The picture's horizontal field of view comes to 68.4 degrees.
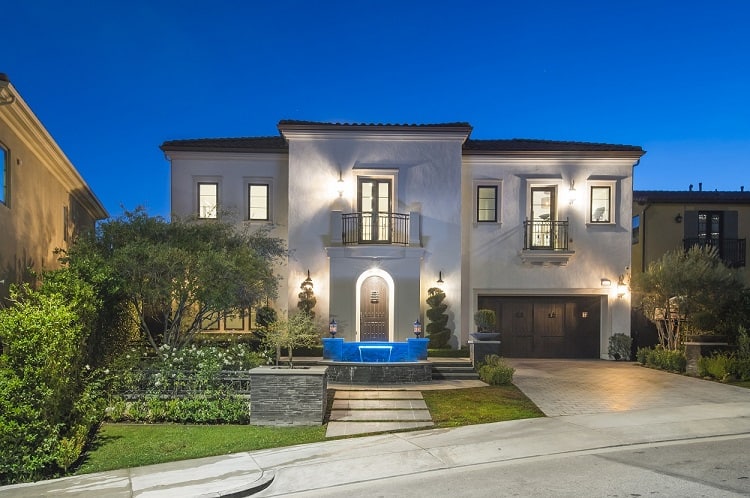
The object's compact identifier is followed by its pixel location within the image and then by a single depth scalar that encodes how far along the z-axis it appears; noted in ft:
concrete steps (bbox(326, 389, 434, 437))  31.48
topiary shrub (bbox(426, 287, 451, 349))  56.85
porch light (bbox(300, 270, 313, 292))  58.13
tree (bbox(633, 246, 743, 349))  51.88
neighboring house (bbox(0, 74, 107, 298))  35.65
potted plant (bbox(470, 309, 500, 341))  51.09
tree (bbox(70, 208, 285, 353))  37.86
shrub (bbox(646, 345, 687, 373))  51.29
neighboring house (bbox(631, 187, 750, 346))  68.74
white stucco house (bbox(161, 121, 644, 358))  58.29
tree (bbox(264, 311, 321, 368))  41.55
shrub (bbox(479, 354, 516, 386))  44.17
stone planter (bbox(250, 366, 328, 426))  31.83
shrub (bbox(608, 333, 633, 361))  61.72
